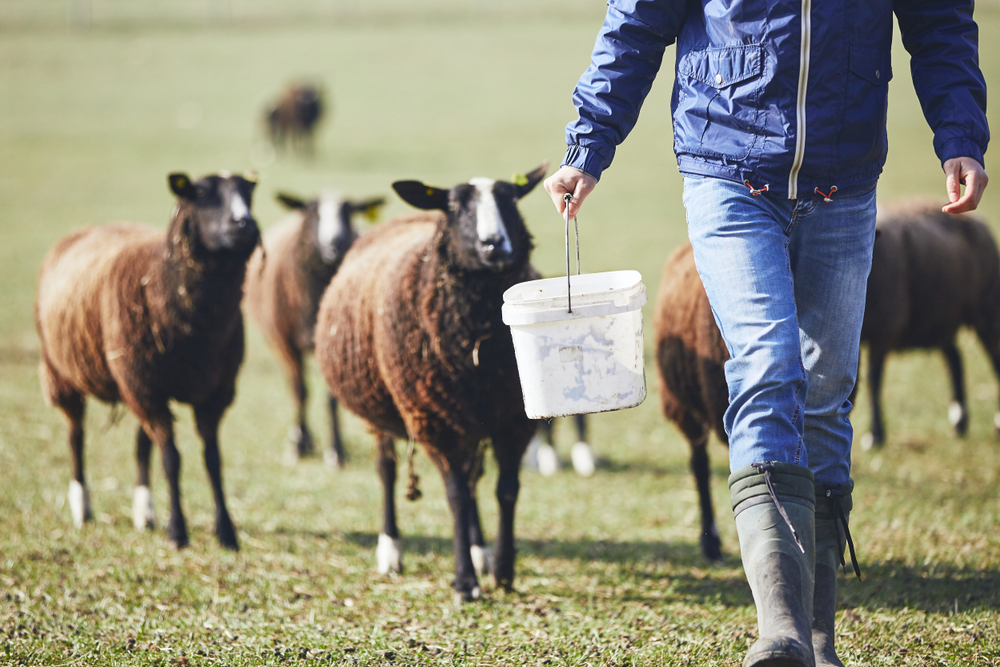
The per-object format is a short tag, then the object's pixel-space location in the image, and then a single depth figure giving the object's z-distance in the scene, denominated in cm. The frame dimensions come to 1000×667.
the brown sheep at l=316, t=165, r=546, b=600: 852
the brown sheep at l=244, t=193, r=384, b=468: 1477
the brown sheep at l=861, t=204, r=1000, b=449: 1339
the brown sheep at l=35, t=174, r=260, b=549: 1034
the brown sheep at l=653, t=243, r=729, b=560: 891
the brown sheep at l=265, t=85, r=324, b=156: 5456
